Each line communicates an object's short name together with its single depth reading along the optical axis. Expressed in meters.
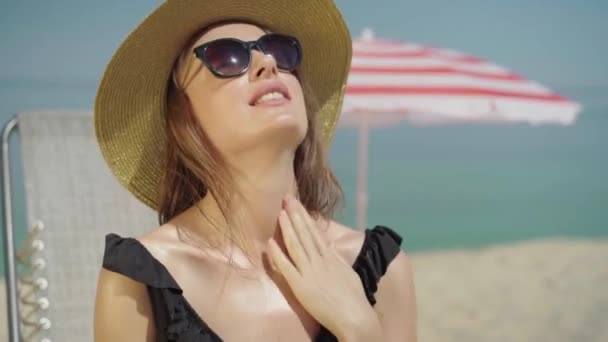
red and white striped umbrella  3.72
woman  1.60
